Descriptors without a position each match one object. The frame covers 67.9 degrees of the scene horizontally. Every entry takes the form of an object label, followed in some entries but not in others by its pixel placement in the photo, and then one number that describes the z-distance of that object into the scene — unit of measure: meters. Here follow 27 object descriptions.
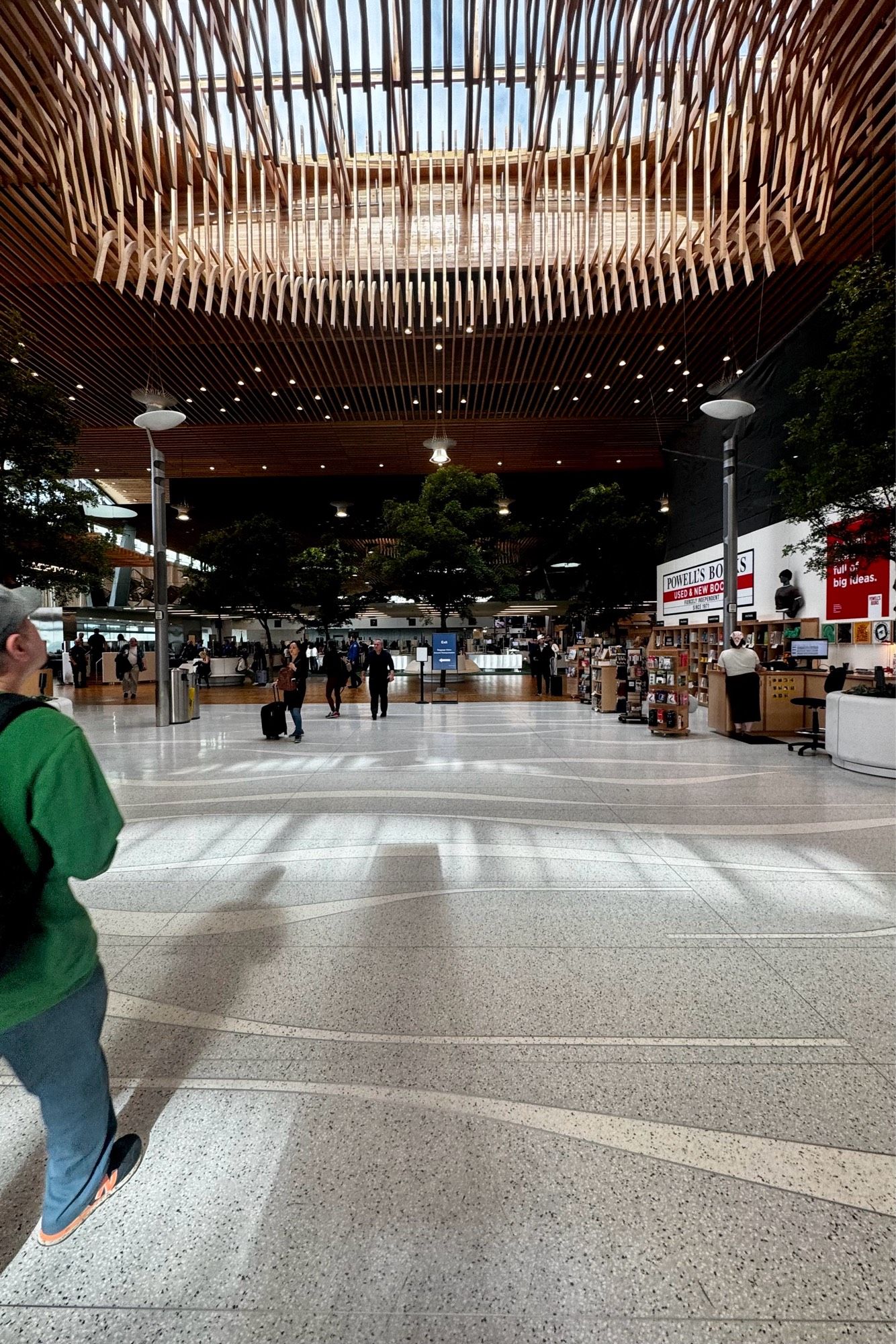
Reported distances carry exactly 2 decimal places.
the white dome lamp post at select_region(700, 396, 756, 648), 11.97
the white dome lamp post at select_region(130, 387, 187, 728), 12.12
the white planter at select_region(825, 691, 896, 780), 6.89
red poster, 10.12
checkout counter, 10.67
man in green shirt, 1.24
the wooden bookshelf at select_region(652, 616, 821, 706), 12.46
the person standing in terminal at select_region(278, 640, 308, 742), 10.12
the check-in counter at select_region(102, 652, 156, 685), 24.75
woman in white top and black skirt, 9.52
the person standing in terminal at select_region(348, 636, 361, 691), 21.45
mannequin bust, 12.47
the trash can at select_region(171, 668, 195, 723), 12.34
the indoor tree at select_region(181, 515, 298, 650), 23.56
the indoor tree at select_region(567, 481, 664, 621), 22.39
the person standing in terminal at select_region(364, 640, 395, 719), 12.97
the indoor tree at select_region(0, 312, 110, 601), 10.38
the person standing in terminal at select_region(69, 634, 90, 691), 23.11
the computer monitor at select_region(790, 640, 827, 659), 10.26
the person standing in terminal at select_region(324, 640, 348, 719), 13.38
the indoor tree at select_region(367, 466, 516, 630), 18.05
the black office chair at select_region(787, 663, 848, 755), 8.69
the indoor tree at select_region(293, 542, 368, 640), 24.45
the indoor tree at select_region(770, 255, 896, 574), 6.64
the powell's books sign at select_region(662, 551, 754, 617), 14.65
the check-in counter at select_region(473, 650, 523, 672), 34.91
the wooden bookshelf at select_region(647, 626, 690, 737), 10.43
